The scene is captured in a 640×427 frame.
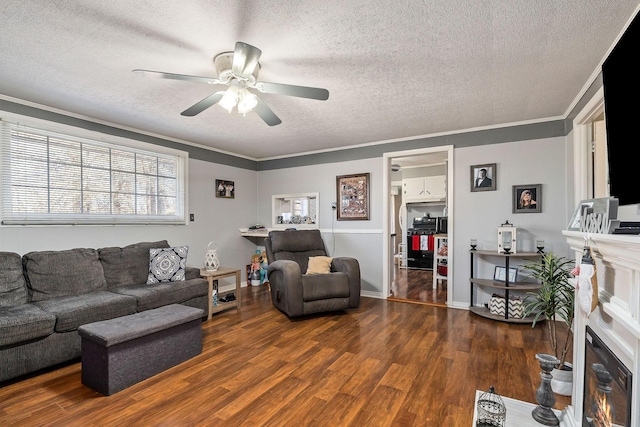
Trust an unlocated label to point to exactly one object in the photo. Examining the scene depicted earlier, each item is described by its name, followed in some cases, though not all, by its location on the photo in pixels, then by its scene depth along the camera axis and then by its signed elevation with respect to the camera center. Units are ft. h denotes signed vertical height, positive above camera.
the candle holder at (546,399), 5.77 -3.52
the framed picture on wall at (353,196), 15.74 +0.85
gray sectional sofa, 7.46 -2.54
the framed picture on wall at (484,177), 12.76 +1.49
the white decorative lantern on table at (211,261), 13.03 -2.05
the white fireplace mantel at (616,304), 3.50 -1.19
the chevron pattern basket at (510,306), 11.43 -3.55
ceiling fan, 6.41 +2.92
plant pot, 6.97 -3.86
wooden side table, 12.03 -2.87
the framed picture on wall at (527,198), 11.95 +0.55
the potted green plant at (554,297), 7.33 -2.13
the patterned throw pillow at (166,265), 11.61 -1.99
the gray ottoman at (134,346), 6.86 -3.23
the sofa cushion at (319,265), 13.91 -2.39
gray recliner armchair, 11.82 -2.90
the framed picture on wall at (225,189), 16.56 +1.32
